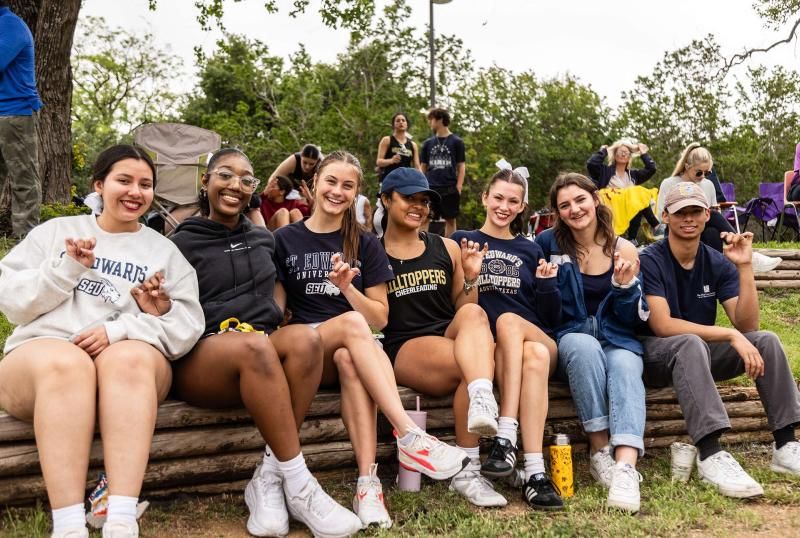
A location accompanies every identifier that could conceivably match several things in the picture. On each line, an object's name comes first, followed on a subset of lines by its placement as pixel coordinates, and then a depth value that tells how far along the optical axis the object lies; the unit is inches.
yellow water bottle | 142.6
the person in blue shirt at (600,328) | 144.3
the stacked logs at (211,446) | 119.1
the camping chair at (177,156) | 318.3
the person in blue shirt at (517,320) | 136.6
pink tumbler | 141.8
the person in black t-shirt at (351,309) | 127.6
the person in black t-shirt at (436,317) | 139.3
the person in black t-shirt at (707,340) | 145.4
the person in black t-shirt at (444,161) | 362.9
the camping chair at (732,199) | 520.0
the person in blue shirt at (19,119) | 232.8
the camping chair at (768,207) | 530.9
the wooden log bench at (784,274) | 335.0
